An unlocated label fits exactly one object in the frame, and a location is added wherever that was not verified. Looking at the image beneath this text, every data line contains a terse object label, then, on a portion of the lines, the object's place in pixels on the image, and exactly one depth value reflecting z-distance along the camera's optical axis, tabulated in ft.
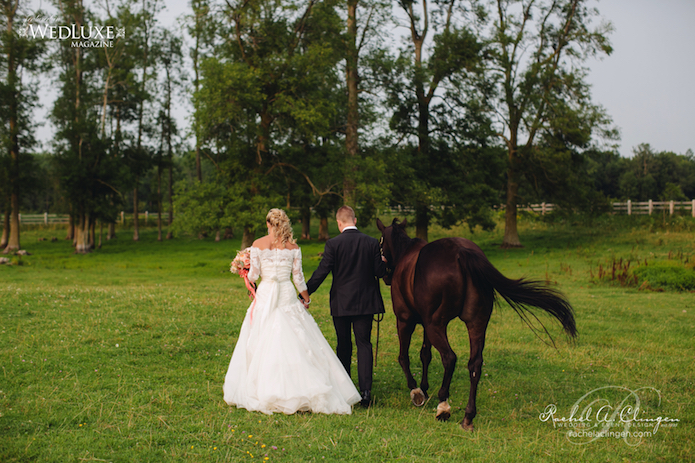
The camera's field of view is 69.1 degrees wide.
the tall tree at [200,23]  82.84
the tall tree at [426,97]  91.81
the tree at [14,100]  103.14
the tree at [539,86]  98.22
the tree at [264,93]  80.23
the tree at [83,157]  101.50
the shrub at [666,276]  54.49
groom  20.04
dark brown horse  18.19
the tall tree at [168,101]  138.72
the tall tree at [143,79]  127.75
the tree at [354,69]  84.43
